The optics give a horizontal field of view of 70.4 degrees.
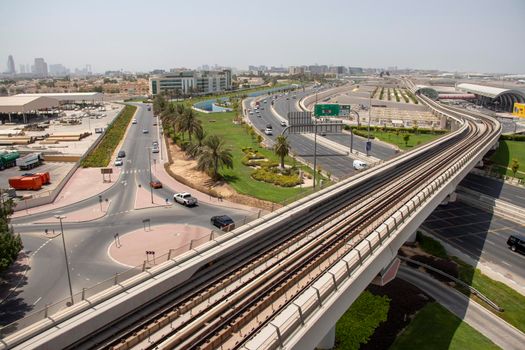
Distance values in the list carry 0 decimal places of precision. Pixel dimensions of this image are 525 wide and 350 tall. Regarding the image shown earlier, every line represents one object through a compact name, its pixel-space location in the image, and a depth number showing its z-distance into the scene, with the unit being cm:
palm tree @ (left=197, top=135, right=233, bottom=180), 5400
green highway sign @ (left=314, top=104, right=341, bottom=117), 7194
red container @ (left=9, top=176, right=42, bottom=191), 5056
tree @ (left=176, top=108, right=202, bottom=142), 7500
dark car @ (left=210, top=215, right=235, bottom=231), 3831
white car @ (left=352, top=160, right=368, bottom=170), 6044
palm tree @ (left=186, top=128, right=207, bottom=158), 6116
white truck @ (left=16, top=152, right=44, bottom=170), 6109
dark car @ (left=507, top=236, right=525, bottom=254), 3503
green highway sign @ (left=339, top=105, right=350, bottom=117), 7902
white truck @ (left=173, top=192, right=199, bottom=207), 4531
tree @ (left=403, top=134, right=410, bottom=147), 8055
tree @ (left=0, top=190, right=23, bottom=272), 2414
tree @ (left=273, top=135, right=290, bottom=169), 5831
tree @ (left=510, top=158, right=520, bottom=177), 5794
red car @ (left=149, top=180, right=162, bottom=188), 5233
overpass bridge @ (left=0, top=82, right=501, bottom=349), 1369
